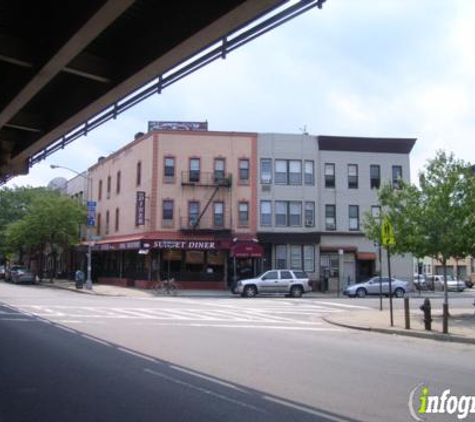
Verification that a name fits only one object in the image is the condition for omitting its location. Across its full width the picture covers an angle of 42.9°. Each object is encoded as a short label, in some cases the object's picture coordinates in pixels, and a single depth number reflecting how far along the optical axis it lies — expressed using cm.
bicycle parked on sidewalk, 3699
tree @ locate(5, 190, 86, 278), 4928
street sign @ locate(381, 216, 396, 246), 1914
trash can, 4084
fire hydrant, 1668
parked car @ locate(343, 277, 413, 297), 3822
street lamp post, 4012
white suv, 3578
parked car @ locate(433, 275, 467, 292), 5164
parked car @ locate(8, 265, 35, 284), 5078
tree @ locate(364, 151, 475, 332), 2030
